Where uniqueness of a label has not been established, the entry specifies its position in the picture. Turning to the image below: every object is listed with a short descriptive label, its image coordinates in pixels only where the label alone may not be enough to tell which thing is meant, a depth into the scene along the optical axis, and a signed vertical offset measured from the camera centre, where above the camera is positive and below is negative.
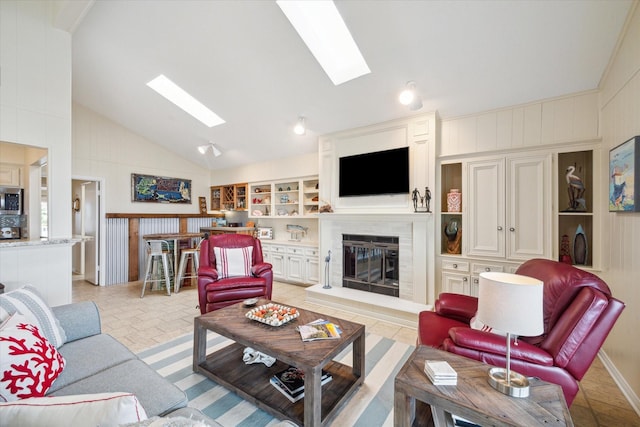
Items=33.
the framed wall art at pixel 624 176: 1.88 +0.26
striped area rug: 1.71 -1.29
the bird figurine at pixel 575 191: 2.85 +0.21
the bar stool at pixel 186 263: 4.48 -0.90
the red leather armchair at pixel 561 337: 1.38 -0.69
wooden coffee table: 1.59 -1.08
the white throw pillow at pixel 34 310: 1.51 -0.56
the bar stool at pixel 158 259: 4.30 -0.77
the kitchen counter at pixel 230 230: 5.76 -0.37
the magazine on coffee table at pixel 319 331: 1.83 -0.83
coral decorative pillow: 1.15 -0.68
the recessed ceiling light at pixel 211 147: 4.85 +1.16
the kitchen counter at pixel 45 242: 2.52 -0.28
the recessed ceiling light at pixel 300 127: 3.70 +1.18
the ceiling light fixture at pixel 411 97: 2.79 +1.20
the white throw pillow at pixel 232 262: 3.50 -0.64
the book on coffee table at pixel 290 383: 1.79 -1.18
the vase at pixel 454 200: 3.46 +0.15
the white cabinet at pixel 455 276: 3.28 -0.79
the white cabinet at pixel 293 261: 4.71 -0.90
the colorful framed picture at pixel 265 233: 5.70 -0.43
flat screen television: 3.57 +0.54
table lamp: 1.16 -0.44
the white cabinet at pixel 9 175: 4.29 +0.63
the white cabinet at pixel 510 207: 2.93 +0.05
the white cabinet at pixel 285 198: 5.04 +0.29
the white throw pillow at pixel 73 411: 0.73 -0.55
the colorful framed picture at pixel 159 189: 5.43 +0.52
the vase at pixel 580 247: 2.80 -0.37
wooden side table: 1.07 -0.80
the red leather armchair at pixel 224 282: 3.14 -0.83
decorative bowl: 2.02 -0.80
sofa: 0.76 -0.71
